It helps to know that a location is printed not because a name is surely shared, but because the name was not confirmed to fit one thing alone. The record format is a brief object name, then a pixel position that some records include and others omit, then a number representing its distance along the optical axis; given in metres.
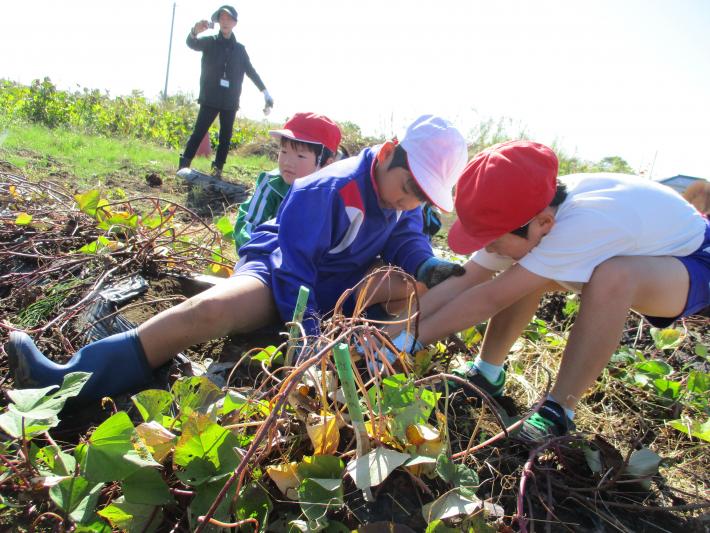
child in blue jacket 1.34
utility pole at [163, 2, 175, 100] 21.62
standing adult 5.09
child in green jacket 2.43
